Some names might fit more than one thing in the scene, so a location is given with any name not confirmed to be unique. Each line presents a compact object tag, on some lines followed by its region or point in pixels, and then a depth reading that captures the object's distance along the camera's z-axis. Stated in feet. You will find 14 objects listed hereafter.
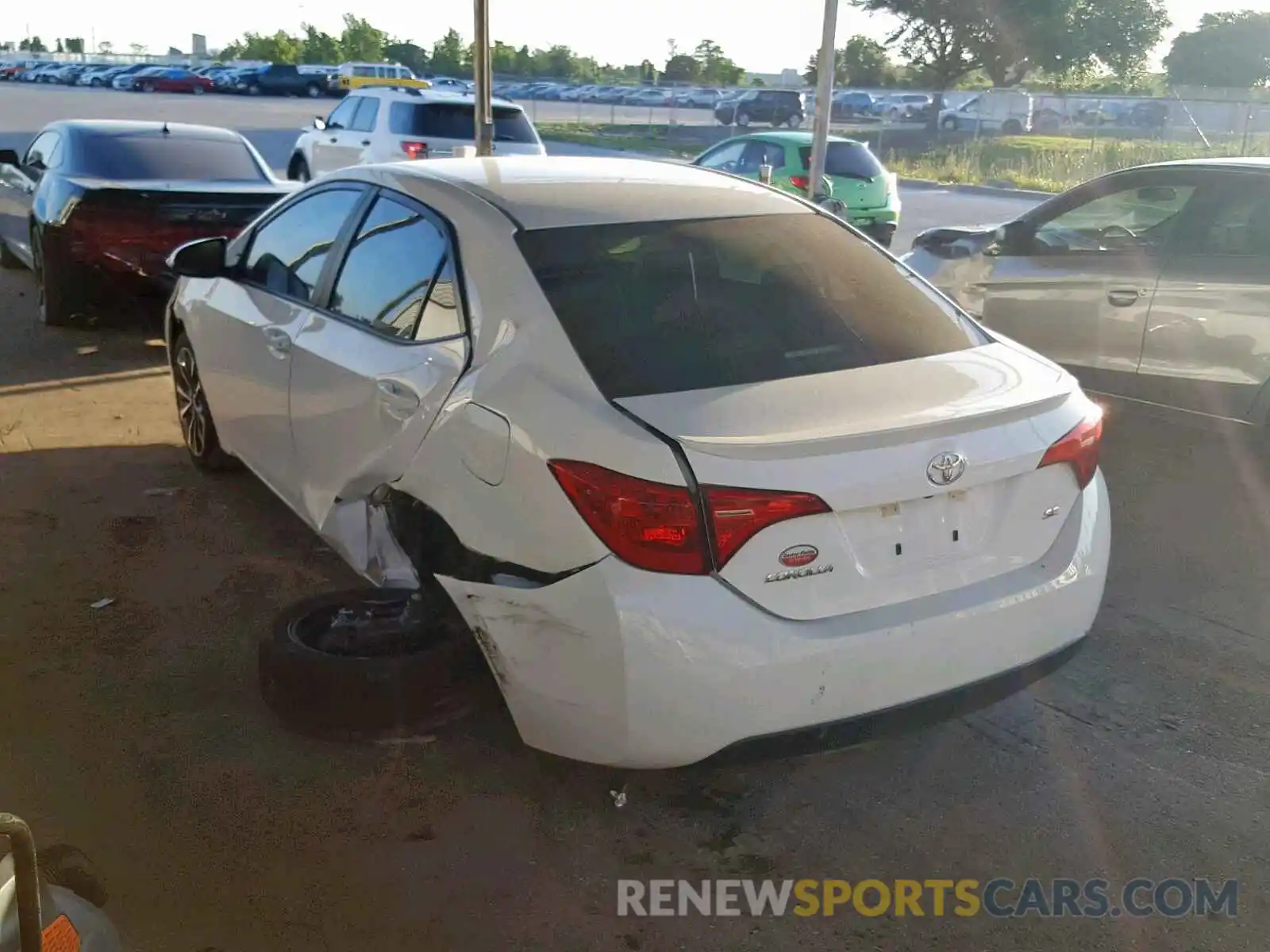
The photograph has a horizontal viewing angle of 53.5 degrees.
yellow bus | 179.01
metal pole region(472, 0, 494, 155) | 32.71
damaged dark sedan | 27.37
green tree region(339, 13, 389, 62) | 301.22
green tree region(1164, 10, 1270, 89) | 222.48
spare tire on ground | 11.46
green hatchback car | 48.96
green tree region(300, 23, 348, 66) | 301.22
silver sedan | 20.49
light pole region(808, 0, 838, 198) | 34.94
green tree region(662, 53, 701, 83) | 297.33
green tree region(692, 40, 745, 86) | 299.58
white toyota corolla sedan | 9.34
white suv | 49.03
